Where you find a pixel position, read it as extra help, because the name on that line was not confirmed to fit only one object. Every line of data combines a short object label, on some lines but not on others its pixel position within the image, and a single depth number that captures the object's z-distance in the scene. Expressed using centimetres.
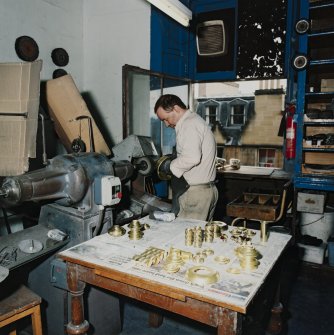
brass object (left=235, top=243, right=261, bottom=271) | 160
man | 299
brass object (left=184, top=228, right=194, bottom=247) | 193
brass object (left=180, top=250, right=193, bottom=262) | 170
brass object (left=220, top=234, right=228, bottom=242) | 200
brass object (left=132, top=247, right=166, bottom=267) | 165
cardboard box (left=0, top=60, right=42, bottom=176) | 270
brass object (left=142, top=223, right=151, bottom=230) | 222
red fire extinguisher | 428
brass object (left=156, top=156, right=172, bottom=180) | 343
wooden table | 137
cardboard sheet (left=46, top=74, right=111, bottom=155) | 389
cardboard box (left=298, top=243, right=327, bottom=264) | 396
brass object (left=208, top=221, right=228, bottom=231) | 217
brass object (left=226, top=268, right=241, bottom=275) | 156
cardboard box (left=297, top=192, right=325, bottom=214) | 403
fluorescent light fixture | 354
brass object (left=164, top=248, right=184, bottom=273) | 157
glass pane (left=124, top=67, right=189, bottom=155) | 541
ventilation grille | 564
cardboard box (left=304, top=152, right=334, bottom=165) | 456
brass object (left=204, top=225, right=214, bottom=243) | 198
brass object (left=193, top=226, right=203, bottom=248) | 191
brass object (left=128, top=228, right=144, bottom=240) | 201
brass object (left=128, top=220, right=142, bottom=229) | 210
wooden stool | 200
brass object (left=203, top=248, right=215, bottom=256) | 177
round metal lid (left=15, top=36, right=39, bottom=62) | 461
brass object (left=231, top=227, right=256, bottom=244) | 197
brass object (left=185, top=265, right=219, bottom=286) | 145
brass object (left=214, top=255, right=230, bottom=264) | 168
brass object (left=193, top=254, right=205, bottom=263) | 167
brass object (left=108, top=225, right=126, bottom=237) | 208
